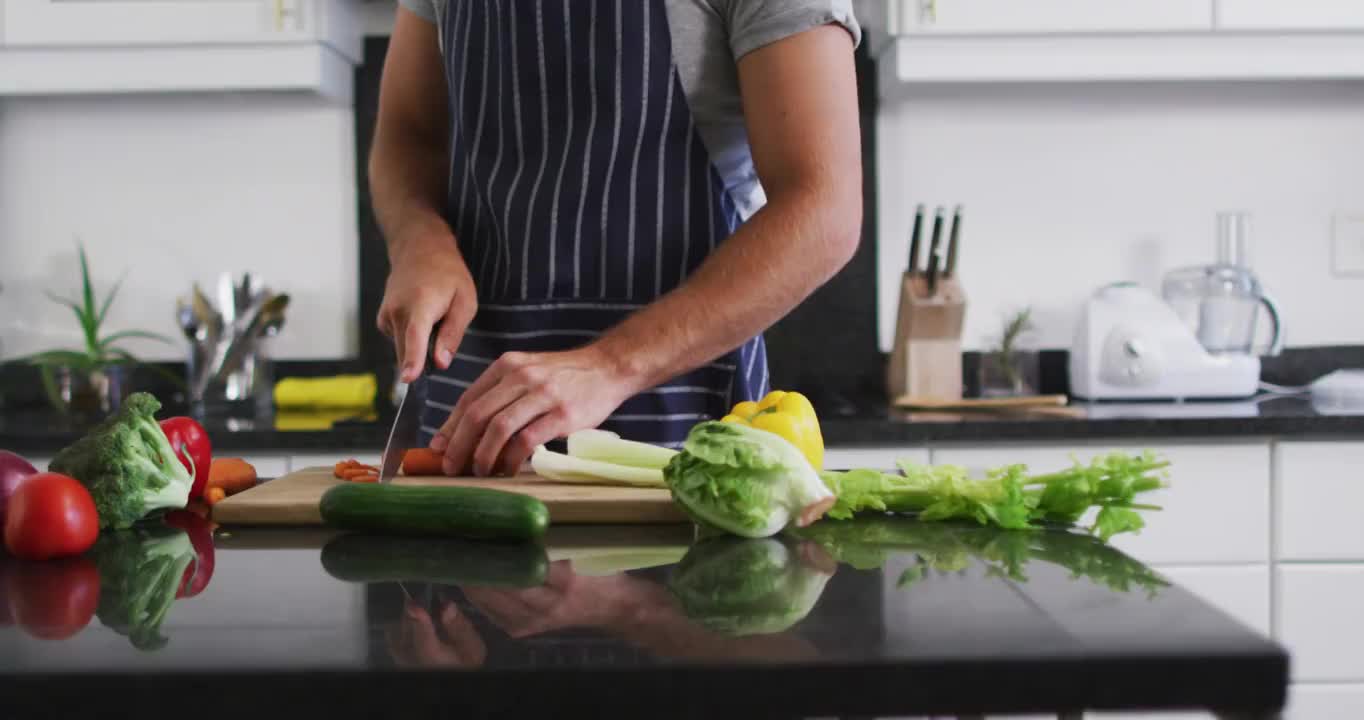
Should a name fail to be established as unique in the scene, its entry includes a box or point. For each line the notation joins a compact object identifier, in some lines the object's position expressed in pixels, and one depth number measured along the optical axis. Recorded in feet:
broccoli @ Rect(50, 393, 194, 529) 2.86
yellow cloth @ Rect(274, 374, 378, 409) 7.80
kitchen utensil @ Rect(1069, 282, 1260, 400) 7.64
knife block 7.85
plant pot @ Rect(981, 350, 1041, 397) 8.17
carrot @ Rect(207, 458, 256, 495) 3.46
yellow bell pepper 3.05
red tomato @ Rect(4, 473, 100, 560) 2.53
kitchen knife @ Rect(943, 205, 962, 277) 7.60
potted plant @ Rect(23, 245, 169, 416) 7.99
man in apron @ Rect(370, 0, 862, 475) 3.63
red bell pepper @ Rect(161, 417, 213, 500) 3.32
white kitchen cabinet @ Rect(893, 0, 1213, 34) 7.32
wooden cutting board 2.98
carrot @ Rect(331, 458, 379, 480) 3.49
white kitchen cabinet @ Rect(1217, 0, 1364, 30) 7.38
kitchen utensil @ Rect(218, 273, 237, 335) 8.18
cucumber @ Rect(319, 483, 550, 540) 2.63
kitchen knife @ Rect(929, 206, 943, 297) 7.61
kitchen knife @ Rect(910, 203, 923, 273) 7.84
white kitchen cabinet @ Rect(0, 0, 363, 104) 7.36
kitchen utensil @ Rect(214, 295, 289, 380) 8.03
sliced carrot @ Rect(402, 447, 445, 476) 3.47
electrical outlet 8.61
